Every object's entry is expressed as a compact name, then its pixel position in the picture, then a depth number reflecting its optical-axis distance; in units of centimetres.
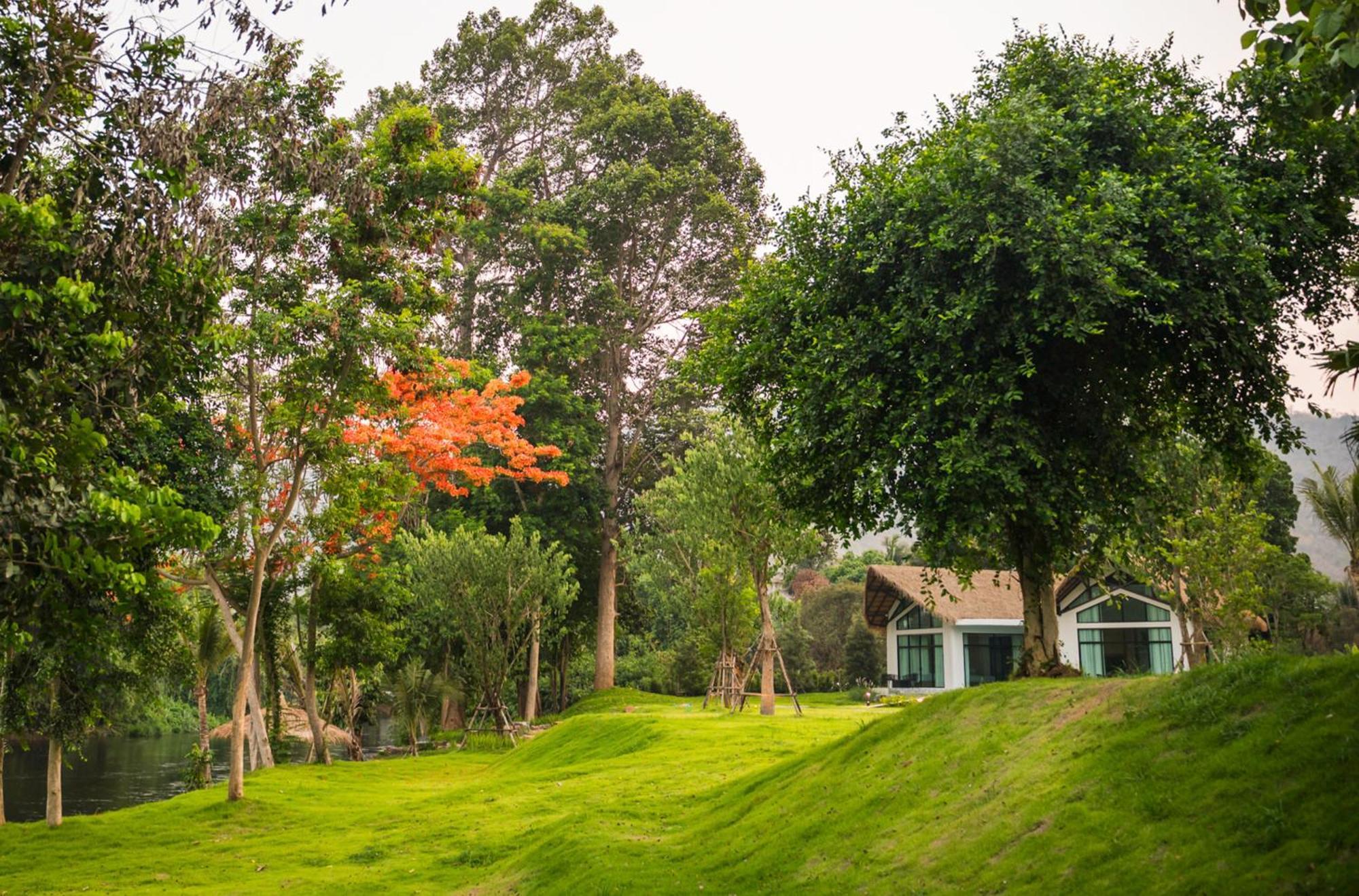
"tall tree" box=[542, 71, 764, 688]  4256
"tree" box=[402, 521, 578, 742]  3453
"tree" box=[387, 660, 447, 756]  3619
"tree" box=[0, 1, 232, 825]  800
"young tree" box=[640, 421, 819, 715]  2878
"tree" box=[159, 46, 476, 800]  1975
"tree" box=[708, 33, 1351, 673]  1314
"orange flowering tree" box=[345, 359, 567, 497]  2675
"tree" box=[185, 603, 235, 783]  3047
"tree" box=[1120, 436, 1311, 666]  2577
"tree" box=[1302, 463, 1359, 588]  3425
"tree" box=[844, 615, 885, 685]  5406
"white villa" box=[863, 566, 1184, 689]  3988
